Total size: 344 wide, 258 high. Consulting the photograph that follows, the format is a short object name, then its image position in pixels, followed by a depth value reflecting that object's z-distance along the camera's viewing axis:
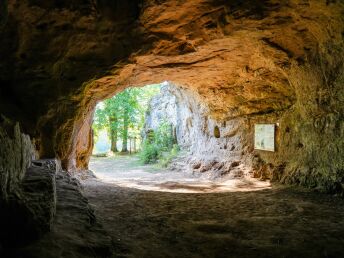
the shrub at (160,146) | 16.42
